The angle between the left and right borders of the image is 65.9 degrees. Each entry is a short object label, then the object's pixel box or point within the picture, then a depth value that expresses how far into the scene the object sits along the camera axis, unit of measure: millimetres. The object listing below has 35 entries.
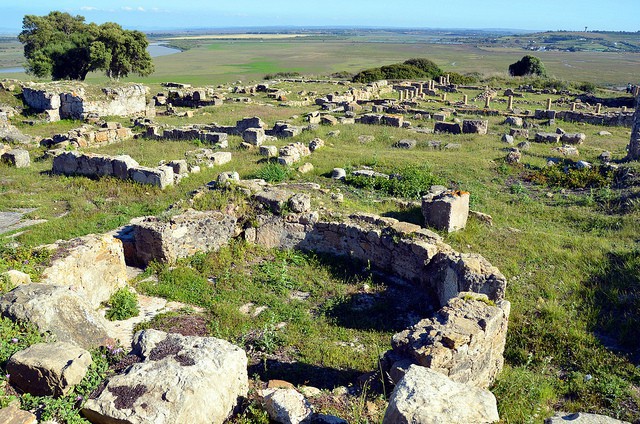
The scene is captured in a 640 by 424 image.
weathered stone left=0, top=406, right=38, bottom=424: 4132
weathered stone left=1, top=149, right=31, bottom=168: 16844
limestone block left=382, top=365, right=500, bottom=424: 4038
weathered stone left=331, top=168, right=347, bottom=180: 14891
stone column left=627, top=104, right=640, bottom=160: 17453
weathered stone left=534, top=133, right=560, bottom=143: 21047
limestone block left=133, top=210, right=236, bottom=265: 9570
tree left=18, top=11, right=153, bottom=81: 35844
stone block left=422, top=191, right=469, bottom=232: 10695
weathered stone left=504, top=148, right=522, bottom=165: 17109
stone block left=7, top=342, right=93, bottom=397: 4688
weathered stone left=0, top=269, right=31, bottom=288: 6941
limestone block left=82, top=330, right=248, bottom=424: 4445
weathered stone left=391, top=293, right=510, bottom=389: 5543
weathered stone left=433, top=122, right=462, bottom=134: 22797
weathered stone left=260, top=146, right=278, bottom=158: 17594
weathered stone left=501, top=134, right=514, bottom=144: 20703
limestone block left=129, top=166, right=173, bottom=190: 13984
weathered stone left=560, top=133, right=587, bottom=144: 21094
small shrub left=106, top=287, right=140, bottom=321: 7910
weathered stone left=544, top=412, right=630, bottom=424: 4232
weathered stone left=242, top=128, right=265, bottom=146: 19734
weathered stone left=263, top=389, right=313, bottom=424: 4754
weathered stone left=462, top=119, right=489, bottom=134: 22469
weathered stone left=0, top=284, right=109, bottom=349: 5781
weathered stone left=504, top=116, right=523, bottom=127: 25316
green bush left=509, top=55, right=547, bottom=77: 53375
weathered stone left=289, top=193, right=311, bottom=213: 10469
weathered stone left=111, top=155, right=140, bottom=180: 14602
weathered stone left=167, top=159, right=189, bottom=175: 15258
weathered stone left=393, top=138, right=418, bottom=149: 19828
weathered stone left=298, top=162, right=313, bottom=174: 15477
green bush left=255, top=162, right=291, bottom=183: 13844
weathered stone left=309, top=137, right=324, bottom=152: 18703
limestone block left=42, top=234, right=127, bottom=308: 7945
